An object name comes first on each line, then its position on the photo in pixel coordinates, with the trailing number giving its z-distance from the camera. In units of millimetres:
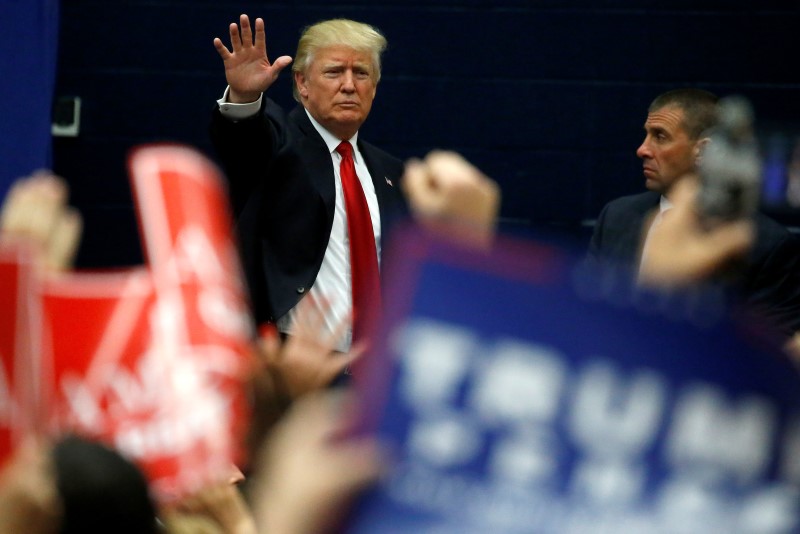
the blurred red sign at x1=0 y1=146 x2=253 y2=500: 6192
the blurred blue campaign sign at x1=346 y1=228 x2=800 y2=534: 4349
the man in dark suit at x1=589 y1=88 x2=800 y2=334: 9374
